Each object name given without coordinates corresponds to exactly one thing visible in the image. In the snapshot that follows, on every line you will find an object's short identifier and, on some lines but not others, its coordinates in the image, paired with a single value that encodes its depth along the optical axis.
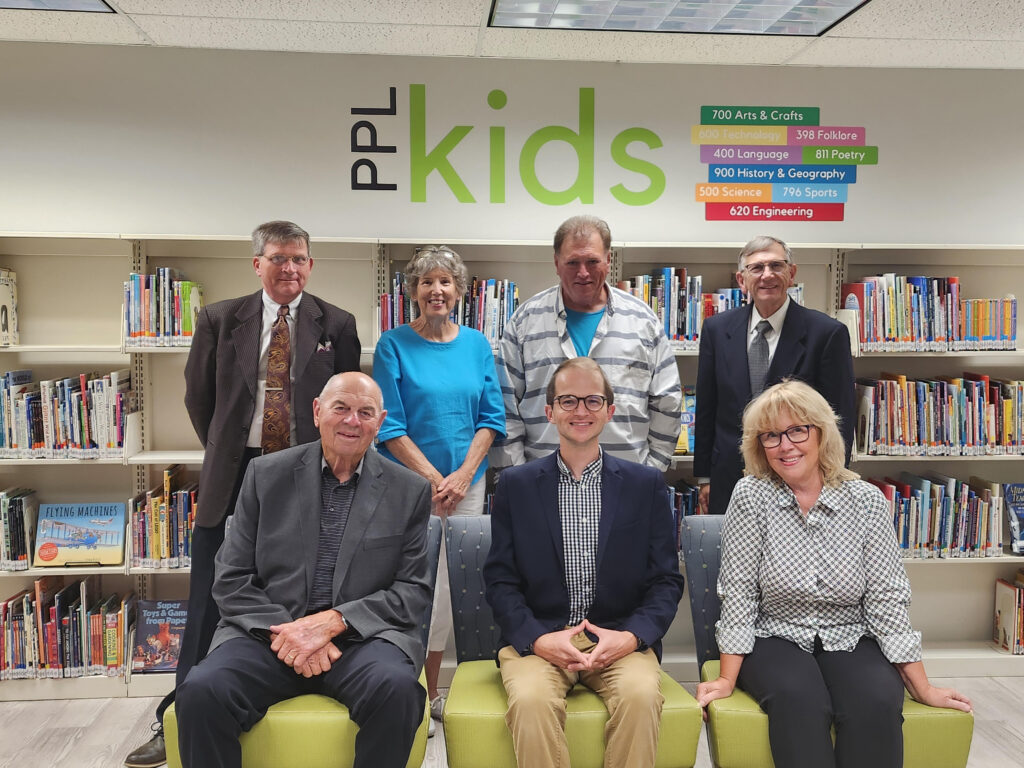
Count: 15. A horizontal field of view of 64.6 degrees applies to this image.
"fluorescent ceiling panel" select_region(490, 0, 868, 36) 3.20
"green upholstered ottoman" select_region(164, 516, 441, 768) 2.06
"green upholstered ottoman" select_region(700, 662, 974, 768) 2.07
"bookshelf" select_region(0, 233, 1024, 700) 3.66
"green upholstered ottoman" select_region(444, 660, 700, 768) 2.07
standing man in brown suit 2.78
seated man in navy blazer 2.19
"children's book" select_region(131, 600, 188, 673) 3.60
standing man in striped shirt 2.93
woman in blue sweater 3.00
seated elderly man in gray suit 2.03
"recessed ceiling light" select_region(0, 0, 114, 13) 3.17
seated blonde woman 2.04
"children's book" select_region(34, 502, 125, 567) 3.55
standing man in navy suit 2.96
